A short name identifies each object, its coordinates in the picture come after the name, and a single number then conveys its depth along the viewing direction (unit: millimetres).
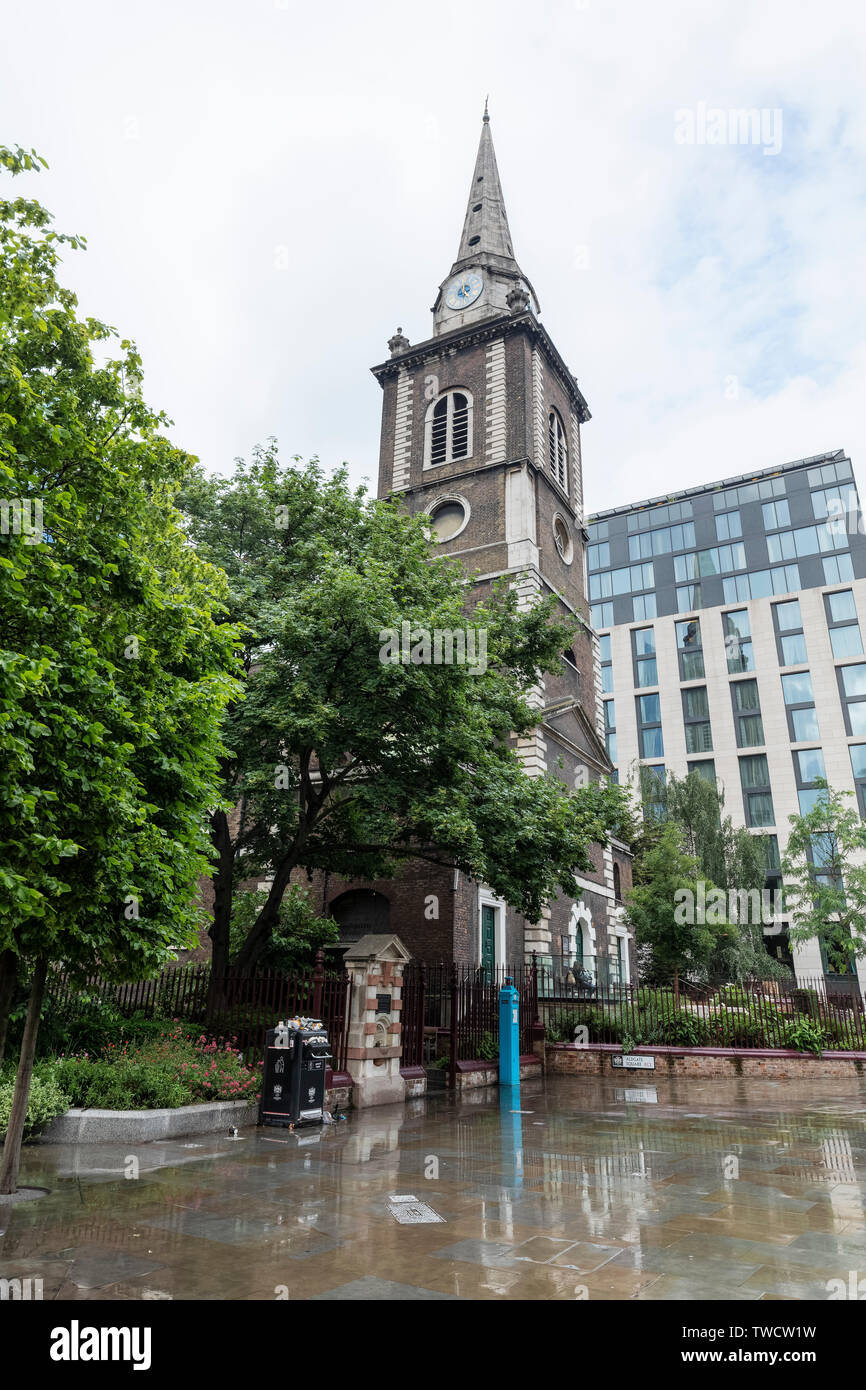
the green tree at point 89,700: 6066
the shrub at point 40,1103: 9234
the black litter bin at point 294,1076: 10648
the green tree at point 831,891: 35584
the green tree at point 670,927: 31359
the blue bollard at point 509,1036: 16516
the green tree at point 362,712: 13898
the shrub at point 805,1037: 18531
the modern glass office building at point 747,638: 55938
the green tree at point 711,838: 42469
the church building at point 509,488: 25531
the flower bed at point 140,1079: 9875
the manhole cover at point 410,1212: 6344
